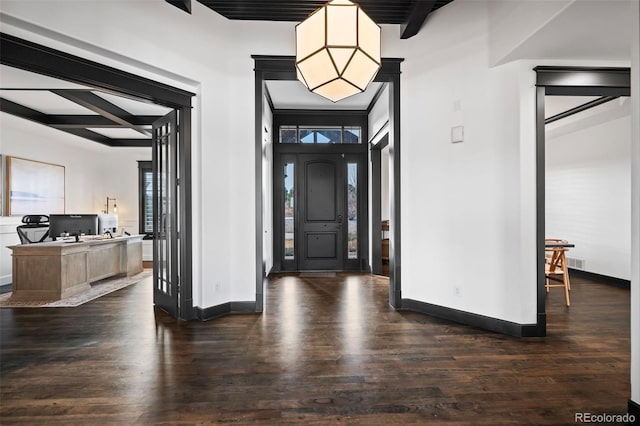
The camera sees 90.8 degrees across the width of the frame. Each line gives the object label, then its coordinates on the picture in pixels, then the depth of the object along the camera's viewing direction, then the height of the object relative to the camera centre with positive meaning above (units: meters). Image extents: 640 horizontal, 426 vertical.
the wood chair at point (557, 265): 4.17 -0.82
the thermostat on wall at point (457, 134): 3.53 +0.86
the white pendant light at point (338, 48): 2.21 +1.18
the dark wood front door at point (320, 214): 6.71 -0.07
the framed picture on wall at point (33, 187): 6.01 +0.53
